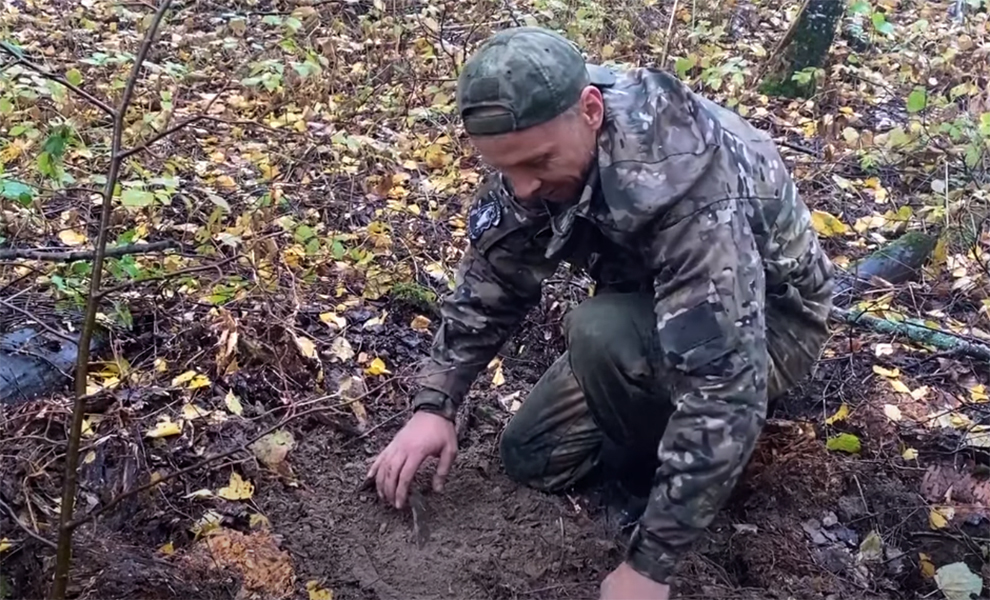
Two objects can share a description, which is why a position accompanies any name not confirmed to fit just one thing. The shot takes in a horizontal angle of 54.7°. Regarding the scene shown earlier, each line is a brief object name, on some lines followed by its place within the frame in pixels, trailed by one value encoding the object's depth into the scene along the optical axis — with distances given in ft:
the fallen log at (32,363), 8.64
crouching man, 6.25
